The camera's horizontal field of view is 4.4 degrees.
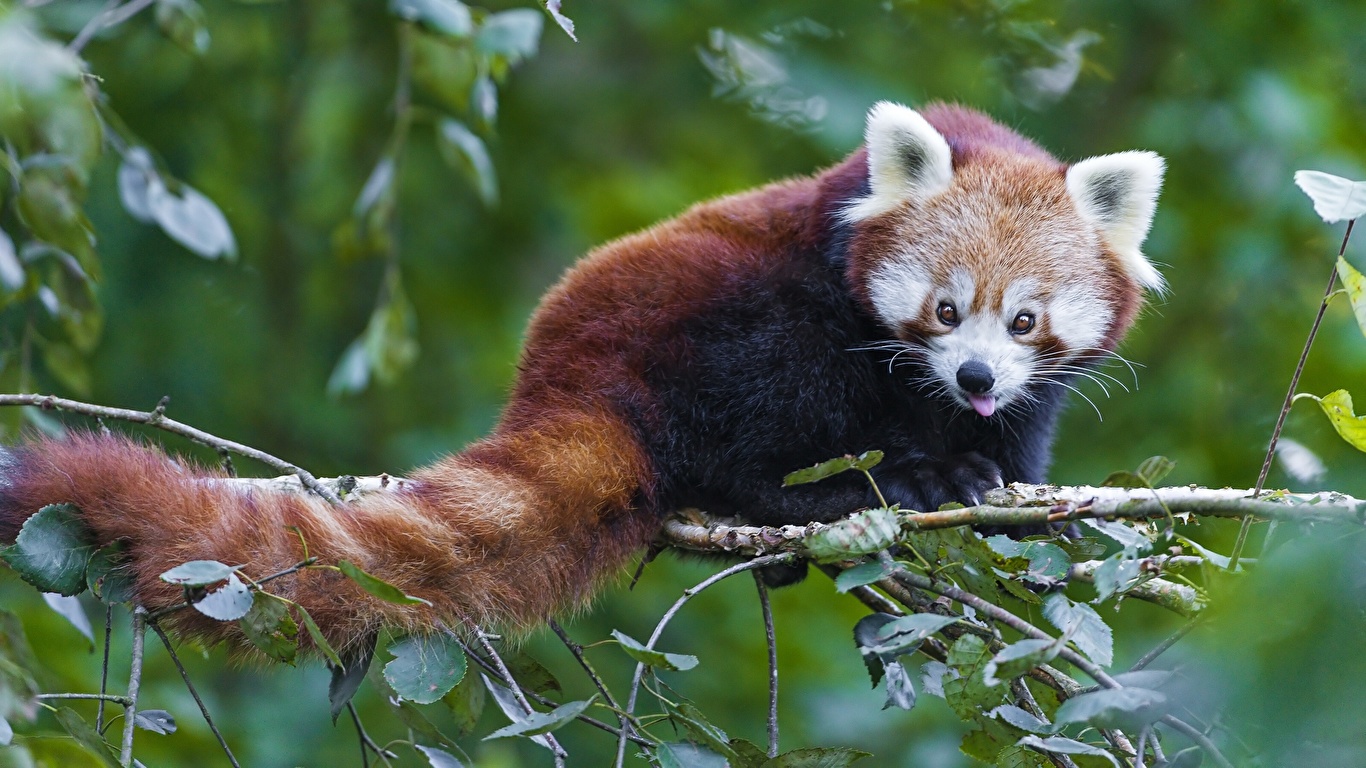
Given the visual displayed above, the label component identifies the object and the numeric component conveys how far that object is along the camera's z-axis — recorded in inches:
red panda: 400.3
